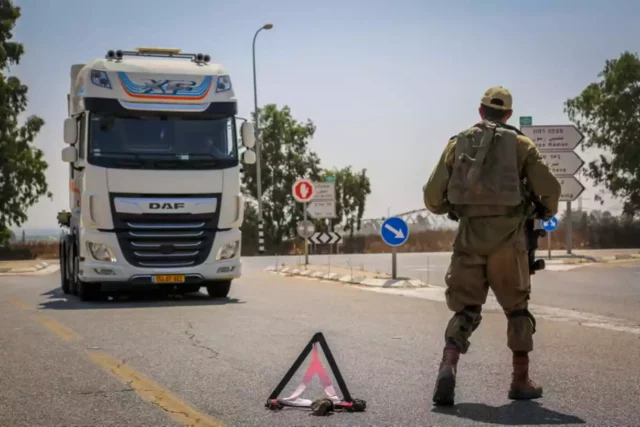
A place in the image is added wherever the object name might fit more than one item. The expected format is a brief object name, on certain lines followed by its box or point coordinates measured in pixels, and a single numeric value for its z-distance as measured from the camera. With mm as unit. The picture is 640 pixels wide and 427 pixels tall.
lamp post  46297
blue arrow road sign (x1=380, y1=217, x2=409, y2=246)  21281
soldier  6965
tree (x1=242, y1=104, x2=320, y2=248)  70625
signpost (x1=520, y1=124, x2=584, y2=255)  30750
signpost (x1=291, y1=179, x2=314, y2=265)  30578
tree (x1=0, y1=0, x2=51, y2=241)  49250
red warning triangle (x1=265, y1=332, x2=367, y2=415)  6461
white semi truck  16719
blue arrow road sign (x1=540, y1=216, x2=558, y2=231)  29578
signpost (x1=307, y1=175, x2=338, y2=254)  34156
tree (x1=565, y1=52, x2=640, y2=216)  59844
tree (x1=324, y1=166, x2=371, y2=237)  76312
